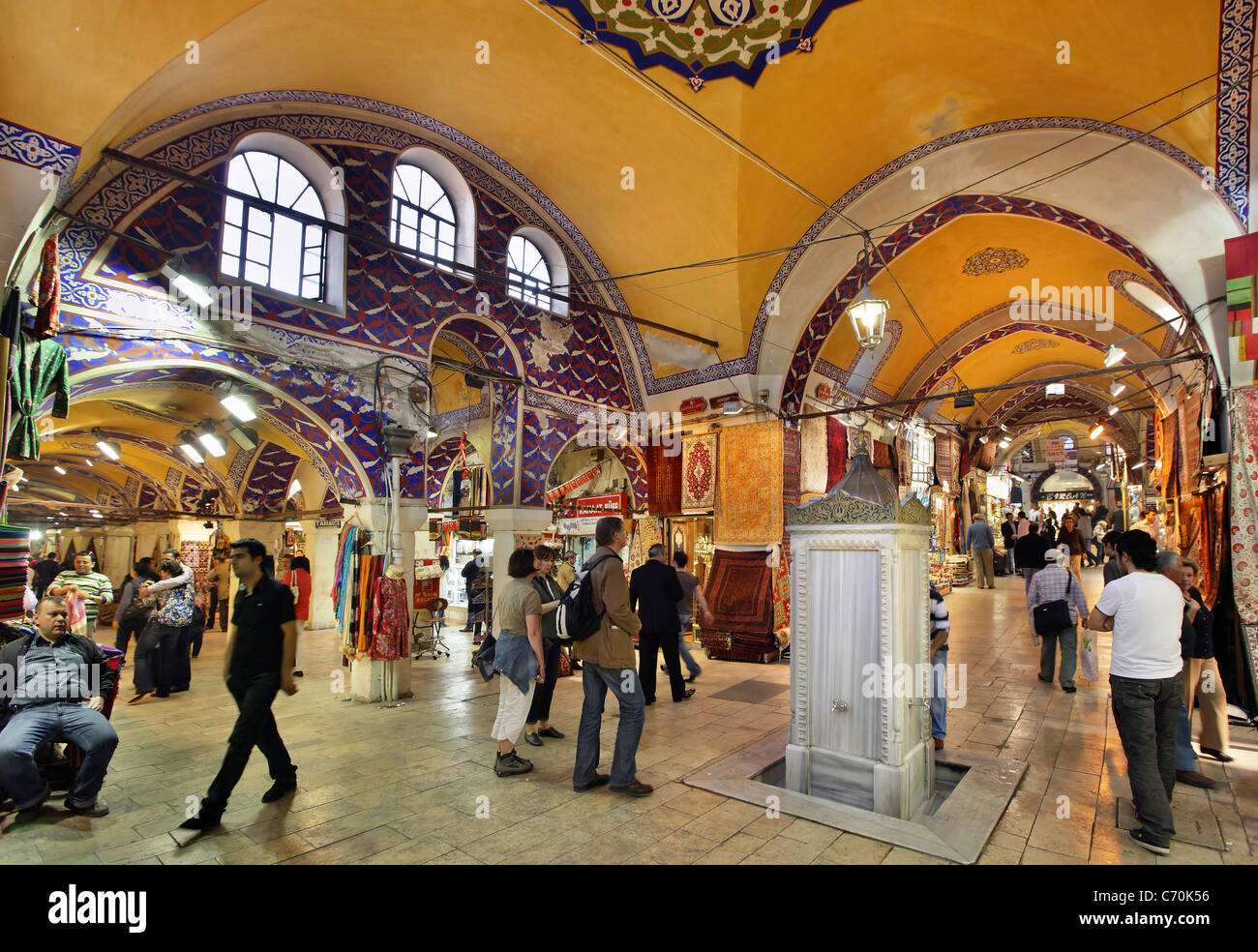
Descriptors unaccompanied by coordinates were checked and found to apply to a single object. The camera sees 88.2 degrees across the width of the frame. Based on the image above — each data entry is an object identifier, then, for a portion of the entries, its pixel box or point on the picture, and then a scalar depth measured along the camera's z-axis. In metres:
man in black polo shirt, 3.59
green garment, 4.39
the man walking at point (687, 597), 7.01
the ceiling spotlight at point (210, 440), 9.98
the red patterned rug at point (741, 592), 9.26
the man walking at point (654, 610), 6.16
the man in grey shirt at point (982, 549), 15.53
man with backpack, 4.00
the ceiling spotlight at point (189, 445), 11.23
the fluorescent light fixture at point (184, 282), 5.97
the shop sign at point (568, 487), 13.39
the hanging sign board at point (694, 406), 10.39
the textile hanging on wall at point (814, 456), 10.36
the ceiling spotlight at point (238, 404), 6.54
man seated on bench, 3.70
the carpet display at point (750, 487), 9.74
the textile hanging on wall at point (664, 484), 10.94
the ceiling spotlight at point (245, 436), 9.14
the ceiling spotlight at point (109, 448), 11.84
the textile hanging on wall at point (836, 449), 11.03
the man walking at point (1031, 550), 8.97
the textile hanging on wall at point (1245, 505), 5.32
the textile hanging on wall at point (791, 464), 9.78
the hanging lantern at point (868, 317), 7.11
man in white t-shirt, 3.27
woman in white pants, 4.44
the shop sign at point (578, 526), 15.27
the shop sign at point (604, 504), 12.73
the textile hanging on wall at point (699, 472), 10.52
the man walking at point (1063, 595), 6.57
